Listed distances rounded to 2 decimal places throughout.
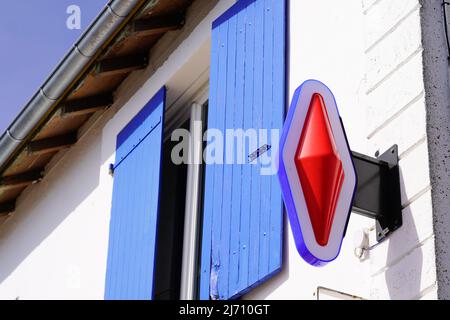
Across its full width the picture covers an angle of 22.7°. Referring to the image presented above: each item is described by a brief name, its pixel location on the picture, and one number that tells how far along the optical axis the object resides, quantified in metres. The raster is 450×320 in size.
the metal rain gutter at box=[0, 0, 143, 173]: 6.90
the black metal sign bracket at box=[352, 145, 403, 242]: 4.41
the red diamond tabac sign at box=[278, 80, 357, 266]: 4.00
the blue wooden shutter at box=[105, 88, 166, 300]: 6.57
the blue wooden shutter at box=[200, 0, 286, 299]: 5.45
